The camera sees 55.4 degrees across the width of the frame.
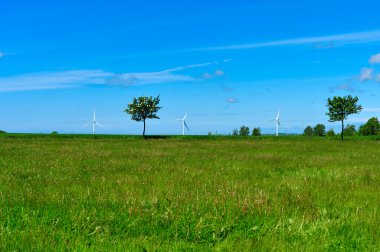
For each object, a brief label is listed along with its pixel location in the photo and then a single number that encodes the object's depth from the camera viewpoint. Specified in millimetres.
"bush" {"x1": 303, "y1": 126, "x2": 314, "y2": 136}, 148500
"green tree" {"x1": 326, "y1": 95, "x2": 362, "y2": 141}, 75562
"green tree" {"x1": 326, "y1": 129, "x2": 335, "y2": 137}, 112300
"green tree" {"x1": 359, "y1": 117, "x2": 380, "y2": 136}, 108888
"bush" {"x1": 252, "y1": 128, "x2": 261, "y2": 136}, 120812
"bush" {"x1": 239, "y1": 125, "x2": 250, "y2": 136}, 137250
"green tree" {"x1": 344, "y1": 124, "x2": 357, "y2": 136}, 117988
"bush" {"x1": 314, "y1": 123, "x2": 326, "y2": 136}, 129800
